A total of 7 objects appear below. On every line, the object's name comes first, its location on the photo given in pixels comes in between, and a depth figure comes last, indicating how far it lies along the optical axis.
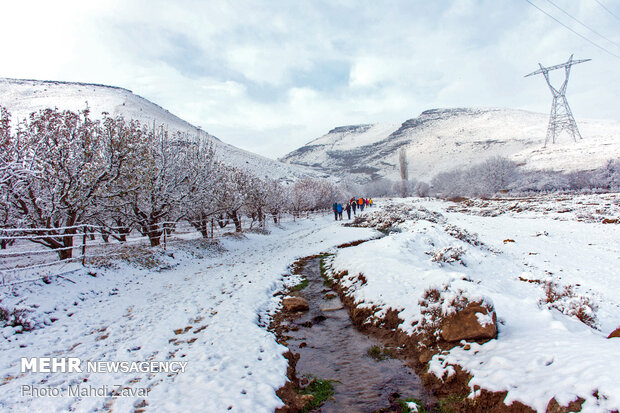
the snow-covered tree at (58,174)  12.88
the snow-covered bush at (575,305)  7.87
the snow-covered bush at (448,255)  13.64
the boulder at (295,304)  10.27
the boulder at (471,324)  6.38
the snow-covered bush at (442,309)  6.82
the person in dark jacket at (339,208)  44.45
